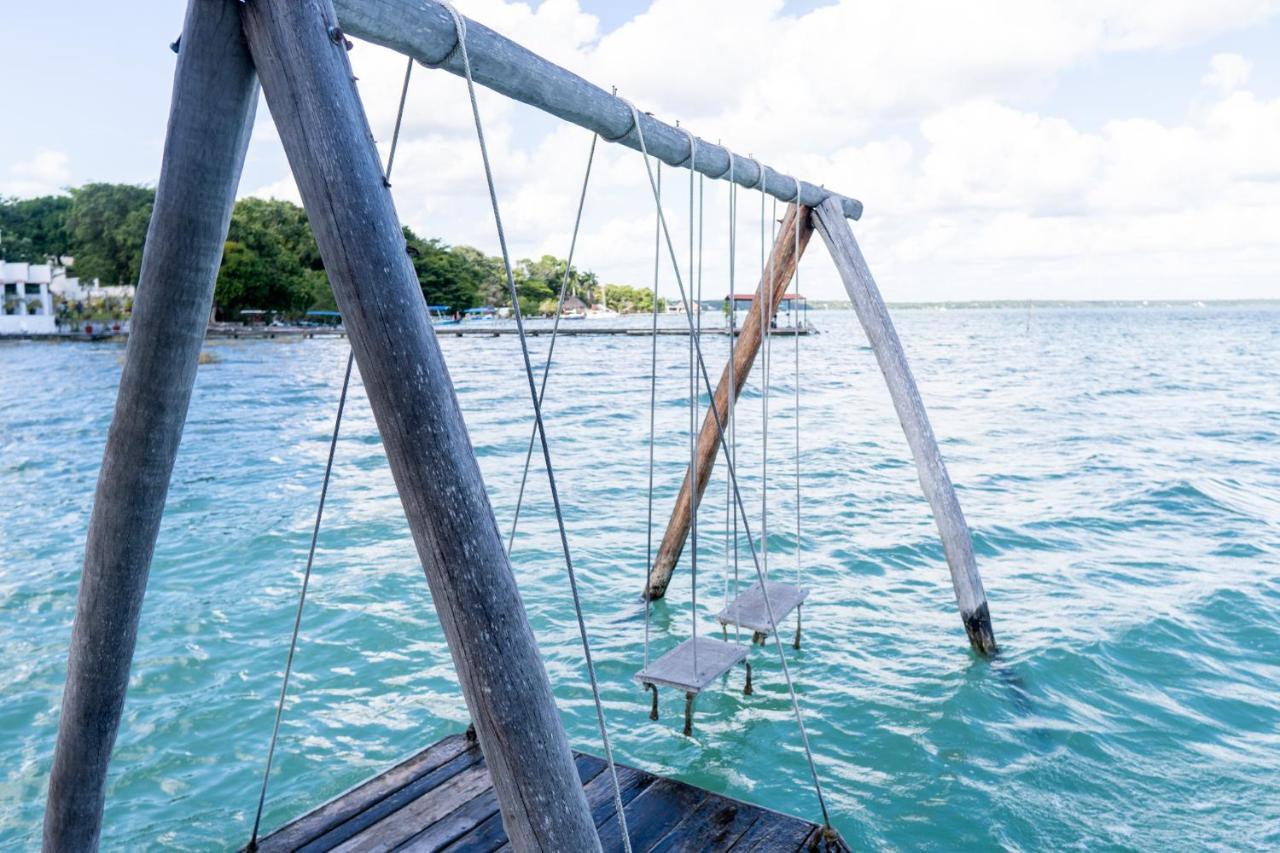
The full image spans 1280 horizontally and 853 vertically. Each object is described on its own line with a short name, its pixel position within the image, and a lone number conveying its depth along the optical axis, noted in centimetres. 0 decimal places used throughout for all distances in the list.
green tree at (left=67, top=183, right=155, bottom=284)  5606
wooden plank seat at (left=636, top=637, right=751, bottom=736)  397
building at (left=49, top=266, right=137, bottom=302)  6256
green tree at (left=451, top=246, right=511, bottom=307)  11088
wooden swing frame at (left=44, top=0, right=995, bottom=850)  176
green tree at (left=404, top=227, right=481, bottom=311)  8531
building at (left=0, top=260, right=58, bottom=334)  5344
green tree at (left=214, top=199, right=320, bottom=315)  5719
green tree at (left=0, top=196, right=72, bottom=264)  6284
